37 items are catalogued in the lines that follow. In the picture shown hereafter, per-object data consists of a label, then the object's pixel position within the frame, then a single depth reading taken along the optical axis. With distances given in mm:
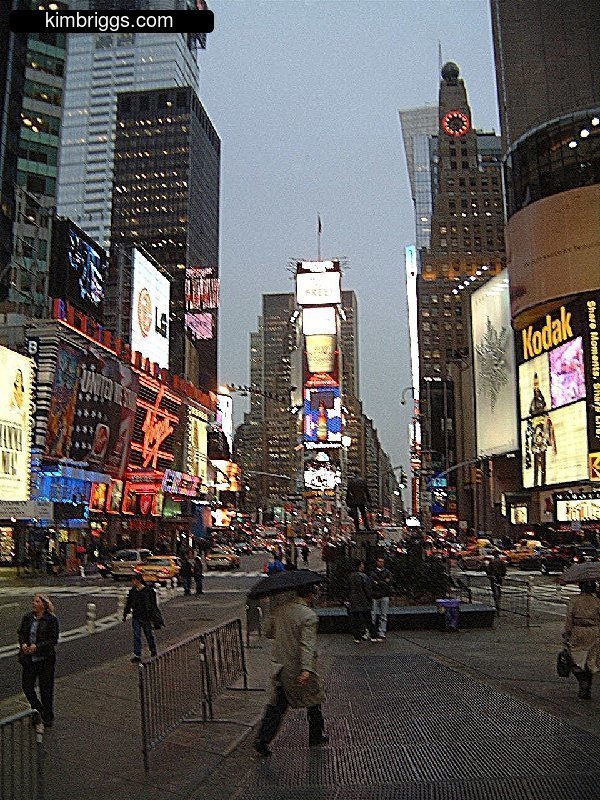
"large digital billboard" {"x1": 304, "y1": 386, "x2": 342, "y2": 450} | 181750
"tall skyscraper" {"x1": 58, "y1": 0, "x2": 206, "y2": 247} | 183375
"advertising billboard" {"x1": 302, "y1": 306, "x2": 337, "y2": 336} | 179875
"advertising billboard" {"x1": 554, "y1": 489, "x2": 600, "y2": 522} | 66438
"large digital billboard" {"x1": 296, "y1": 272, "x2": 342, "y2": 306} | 180750
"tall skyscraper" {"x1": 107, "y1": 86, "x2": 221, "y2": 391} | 186750
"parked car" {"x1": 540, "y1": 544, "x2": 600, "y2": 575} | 40719
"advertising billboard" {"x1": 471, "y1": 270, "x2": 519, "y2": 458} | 87938
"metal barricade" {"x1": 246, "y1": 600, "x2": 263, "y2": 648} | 16703
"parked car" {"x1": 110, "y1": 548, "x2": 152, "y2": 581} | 39188
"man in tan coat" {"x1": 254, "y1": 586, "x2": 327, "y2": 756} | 7684
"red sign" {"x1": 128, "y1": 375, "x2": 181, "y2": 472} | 73500
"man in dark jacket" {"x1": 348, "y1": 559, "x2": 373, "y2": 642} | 15930
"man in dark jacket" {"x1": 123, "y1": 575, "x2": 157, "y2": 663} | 13781
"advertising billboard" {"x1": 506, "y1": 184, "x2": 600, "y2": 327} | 68562
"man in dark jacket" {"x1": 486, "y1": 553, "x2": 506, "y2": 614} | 21938
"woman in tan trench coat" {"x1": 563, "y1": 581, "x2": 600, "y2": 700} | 9969
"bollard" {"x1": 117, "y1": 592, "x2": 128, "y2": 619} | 22452
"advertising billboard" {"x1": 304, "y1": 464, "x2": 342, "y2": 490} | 184625
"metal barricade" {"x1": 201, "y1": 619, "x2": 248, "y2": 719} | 9970
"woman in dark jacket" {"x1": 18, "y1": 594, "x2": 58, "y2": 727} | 9258
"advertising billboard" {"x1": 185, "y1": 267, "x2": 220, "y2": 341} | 147375
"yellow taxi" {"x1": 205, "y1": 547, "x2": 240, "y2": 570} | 50938
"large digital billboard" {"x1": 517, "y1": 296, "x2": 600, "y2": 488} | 64062
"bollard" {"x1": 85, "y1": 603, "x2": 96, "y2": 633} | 18688
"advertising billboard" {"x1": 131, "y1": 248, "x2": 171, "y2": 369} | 87250
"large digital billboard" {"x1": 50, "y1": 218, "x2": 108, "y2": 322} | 74625
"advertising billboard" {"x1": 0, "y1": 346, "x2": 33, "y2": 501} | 45062
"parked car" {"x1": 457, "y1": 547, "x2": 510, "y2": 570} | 45594
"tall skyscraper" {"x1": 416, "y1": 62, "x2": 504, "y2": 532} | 159250
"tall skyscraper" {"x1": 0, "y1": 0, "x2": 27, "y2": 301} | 65188
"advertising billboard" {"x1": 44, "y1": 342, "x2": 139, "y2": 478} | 54125
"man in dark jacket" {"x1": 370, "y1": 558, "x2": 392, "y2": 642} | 16359
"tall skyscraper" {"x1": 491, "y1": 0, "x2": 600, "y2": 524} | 65188
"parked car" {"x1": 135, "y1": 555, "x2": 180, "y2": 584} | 35062
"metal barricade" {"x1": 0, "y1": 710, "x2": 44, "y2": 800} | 5473
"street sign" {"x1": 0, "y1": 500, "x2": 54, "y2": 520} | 45062
